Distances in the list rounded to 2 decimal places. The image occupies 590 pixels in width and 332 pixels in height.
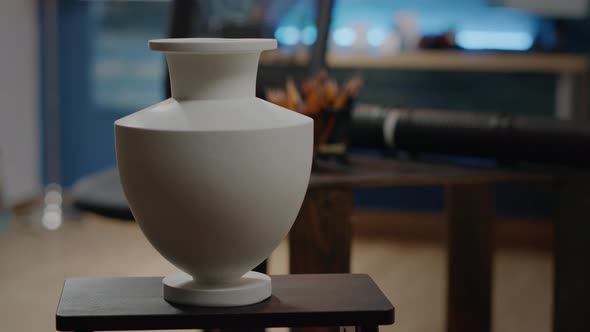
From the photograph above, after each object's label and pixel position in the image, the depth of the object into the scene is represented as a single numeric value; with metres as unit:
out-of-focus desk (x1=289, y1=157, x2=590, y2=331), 2.58
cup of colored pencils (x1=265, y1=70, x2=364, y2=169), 2.70
